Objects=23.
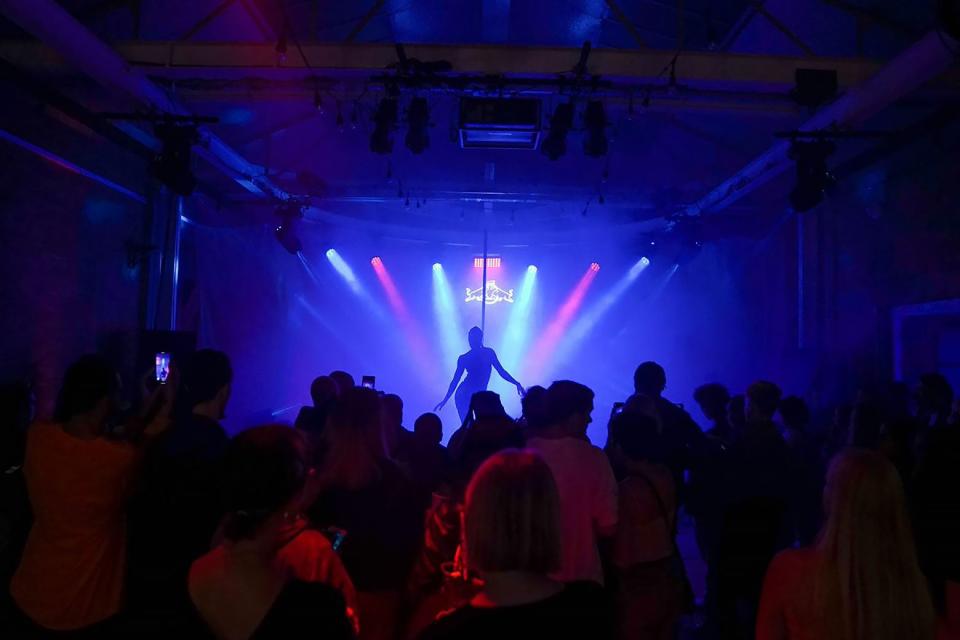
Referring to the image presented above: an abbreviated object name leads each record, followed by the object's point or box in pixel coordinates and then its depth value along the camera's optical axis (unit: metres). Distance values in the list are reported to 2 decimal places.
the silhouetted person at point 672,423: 3.30
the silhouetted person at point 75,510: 2.04
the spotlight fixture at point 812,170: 5.07
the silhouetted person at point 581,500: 2.37
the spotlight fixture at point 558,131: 4.99
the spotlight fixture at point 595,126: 4.95
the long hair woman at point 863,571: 1.47
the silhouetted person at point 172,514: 2.15
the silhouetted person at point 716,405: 4.36
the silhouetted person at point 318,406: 3.92
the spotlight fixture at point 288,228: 8.63
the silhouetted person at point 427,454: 2.85
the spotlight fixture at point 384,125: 5.00
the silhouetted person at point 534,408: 2.63
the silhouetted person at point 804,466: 3.11
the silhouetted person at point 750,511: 2.98
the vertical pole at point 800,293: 7.47
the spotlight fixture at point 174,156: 5.08
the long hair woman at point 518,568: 1.33
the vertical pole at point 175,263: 7.04
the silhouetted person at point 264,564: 1.32
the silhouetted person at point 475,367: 7.41
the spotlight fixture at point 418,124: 4.97
